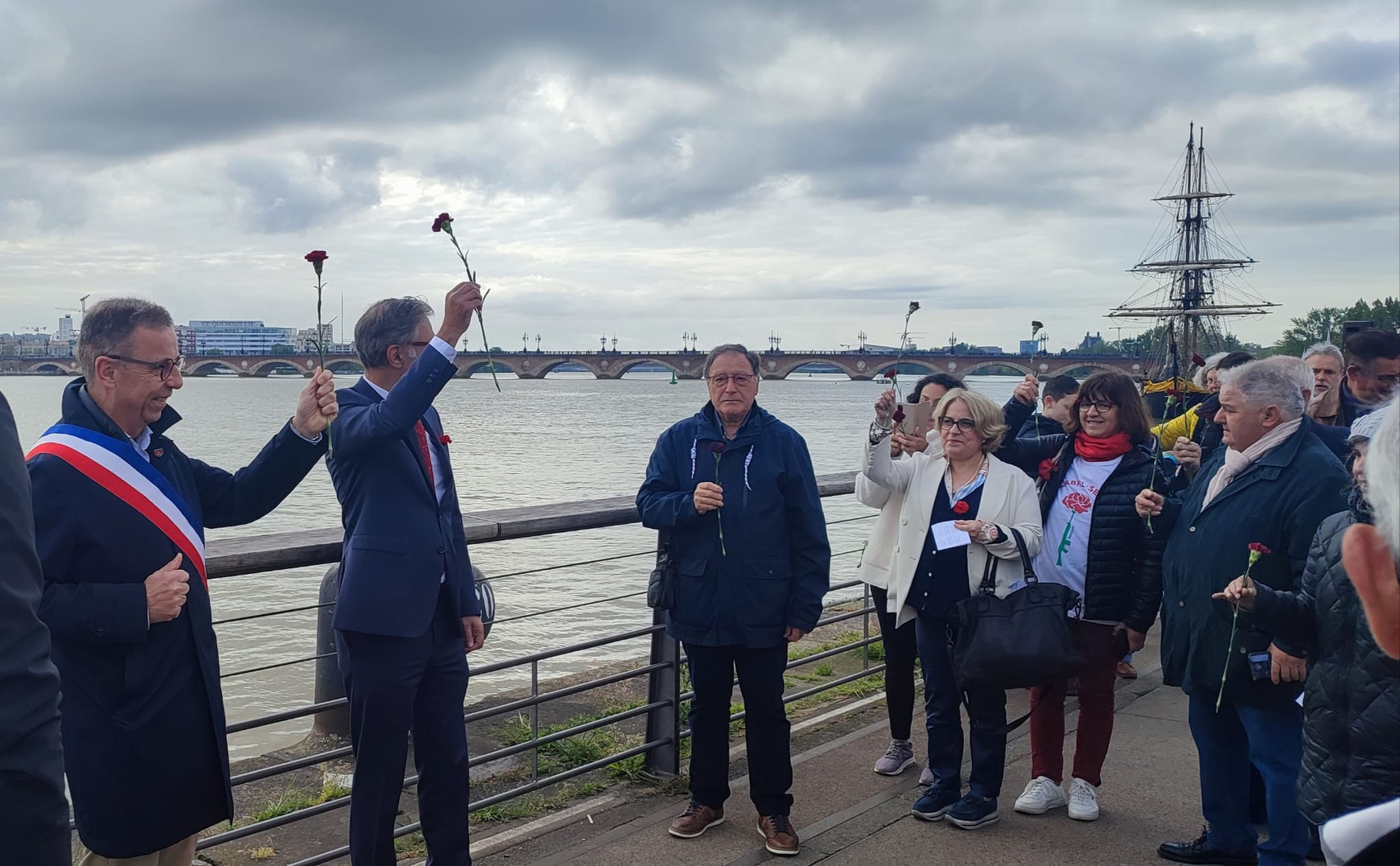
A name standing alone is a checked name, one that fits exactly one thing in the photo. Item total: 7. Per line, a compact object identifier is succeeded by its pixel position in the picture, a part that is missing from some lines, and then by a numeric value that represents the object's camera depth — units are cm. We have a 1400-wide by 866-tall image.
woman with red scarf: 451
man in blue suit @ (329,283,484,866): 324
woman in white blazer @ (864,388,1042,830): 437
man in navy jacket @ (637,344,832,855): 414
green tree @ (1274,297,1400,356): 7338
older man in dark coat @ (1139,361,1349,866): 370
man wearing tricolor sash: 257
